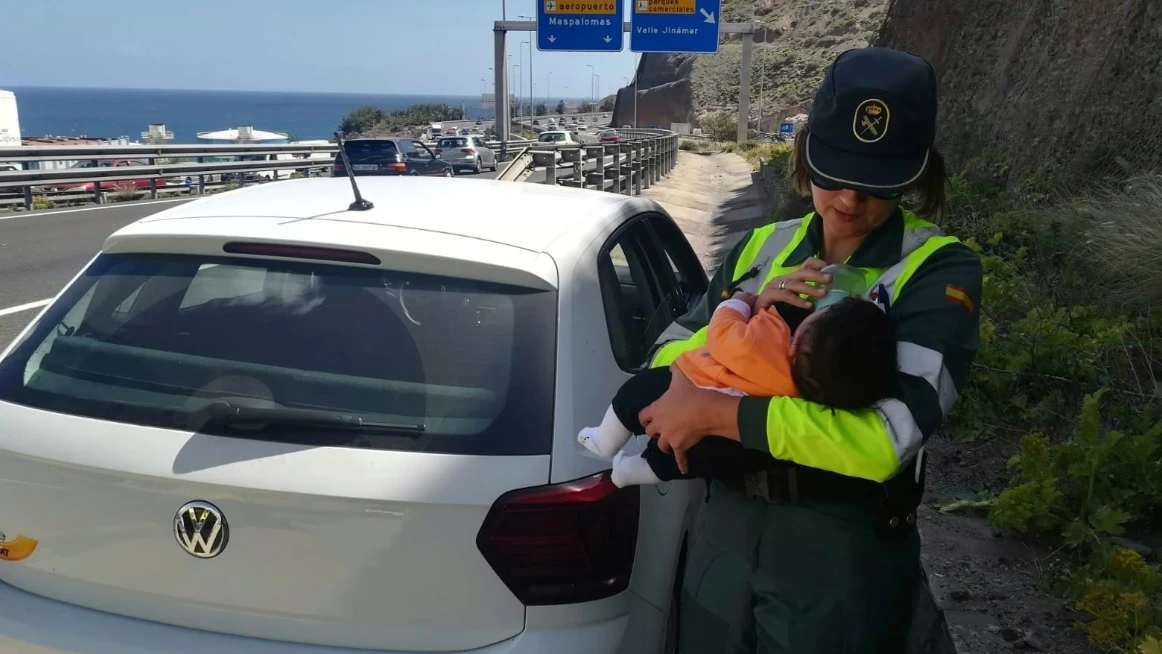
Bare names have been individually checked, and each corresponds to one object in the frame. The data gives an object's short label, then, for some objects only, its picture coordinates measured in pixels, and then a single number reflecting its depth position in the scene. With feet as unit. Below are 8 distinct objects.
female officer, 5.59
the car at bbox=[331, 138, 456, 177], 76.48
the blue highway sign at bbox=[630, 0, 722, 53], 84.94
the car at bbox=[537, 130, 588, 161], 148.15
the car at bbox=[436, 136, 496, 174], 110.83
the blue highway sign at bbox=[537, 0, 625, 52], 83.20
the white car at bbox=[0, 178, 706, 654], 6.72
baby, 5.41
